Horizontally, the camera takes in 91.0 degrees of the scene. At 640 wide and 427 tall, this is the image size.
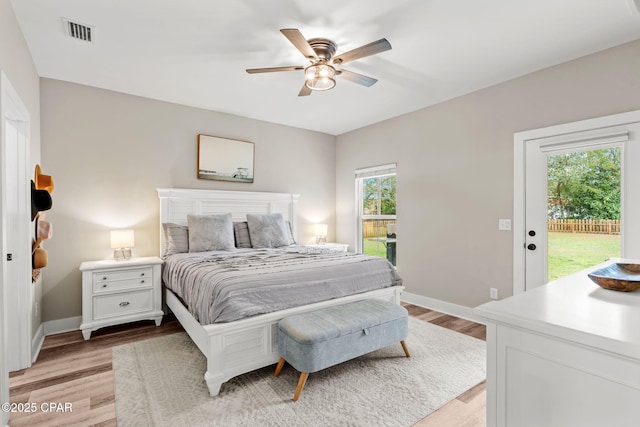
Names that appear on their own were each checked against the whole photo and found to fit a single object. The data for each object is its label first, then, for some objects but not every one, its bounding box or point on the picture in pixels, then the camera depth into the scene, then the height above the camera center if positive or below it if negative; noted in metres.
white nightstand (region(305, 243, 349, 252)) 4.80 -0.52
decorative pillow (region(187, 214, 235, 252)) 3.56 -0.24
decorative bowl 1.17 -0.27
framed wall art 4.09 +0.73
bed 2.09 -0.66
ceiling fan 2.16 +1.14
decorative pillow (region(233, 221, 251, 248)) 4.00 -0.29
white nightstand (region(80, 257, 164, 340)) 2.99 -0.80
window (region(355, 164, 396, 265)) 4.65 +0.02
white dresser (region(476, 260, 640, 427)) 0.78 -0.41
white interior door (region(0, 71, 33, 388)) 2.29 -0.19
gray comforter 2.16 -0.54
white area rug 1.86 -1.21
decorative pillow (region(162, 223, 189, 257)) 3.57 -0.30
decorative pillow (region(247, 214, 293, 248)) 3.96 -0.25
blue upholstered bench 2.04 -0.85
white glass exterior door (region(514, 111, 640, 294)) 2.47 +0.29
